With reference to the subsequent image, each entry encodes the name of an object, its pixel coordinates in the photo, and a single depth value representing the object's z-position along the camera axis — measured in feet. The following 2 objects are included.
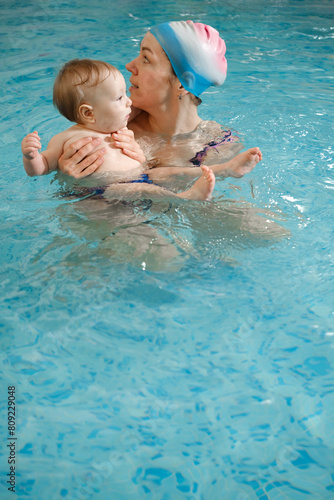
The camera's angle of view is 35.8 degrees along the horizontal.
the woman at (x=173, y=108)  10.12
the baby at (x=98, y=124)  9.56
